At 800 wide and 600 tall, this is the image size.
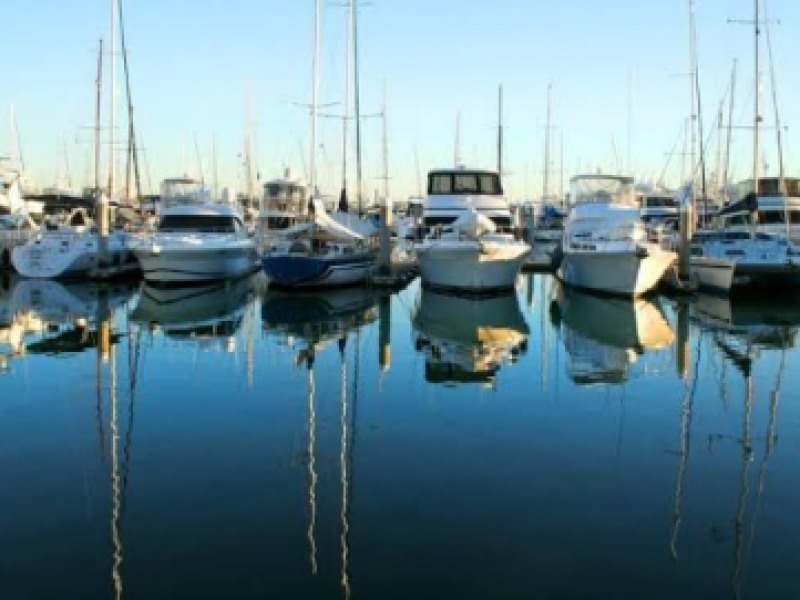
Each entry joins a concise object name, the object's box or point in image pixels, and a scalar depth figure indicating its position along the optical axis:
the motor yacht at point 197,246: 27.72
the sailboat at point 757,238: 25.97
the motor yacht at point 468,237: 25.30
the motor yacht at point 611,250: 25.05
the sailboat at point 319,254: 26.98
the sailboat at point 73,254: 30.08
